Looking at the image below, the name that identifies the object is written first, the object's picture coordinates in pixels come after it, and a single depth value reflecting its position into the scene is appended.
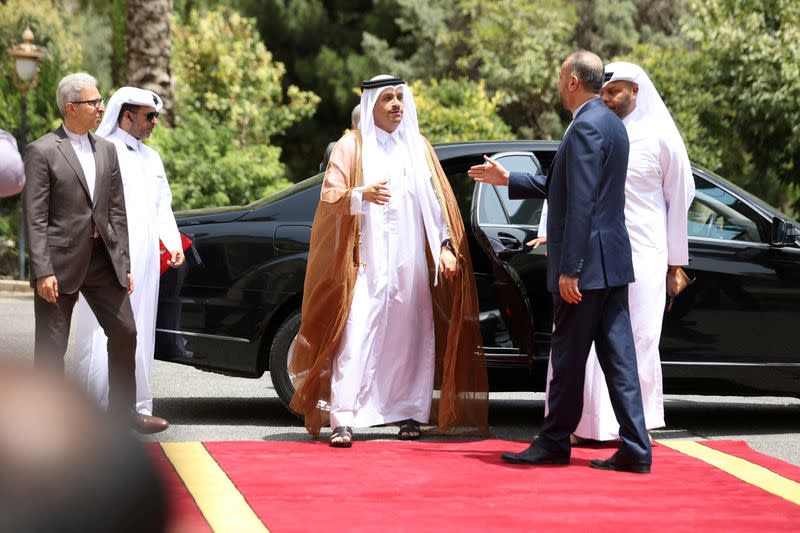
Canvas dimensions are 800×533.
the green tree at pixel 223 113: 17.45
